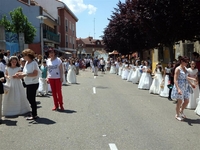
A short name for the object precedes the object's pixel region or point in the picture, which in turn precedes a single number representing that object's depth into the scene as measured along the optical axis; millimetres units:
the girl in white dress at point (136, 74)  18922
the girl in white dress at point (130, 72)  20414
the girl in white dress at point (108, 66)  40956
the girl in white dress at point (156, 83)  13203
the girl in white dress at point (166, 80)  12045
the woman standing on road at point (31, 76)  7238
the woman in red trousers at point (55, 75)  8562
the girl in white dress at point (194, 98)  9492
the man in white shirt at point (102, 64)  33559
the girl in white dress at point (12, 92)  7852
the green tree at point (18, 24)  27906
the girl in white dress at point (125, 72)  22886
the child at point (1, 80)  6987
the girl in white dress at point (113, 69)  33609
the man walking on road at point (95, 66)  27023
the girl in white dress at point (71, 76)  18047
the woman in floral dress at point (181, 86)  7562
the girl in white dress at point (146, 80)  15359
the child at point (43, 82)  12039
